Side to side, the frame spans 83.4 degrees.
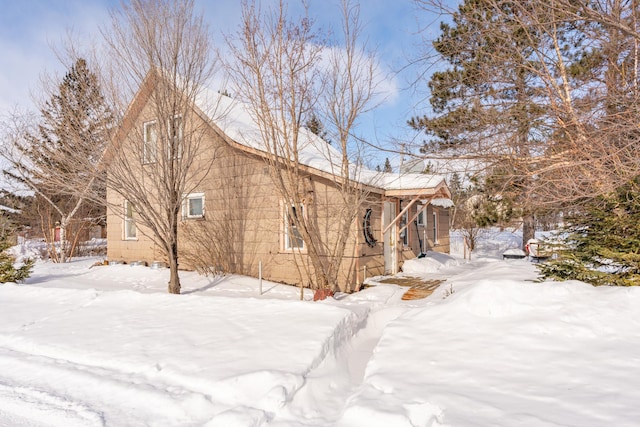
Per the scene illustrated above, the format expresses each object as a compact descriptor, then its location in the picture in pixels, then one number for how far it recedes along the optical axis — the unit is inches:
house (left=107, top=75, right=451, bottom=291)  341.7
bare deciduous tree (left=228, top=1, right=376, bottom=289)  311.6
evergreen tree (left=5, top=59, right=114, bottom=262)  297.4
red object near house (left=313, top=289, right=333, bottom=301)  303.8
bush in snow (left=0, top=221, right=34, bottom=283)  355.6
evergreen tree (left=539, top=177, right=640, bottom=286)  188.5
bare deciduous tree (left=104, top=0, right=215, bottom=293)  292.4
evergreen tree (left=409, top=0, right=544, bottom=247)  197.5
